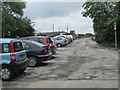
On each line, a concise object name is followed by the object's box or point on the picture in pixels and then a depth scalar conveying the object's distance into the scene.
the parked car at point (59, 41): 17.89
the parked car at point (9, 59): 4.62
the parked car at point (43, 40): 8.80
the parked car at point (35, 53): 6.64
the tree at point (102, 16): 18.87
